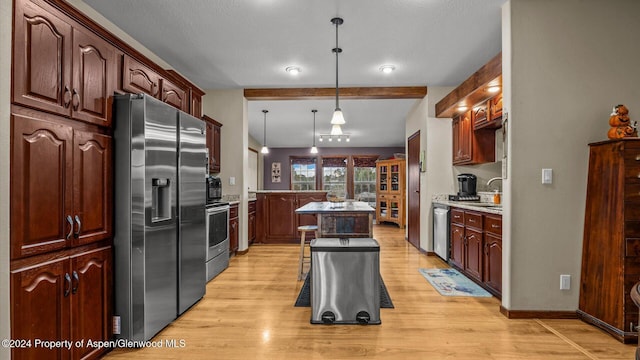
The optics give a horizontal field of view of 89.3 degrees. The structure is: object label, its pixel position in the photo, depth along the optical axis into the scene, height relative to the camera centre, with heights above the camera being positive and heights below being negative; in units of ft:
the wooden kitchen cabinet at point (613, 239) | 7.37 -1.40
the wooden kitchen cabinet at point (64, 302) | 4.87 -2.08
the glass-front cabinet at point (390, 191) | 28.07 -1.01
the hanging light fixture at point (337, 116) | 9.64 +2.21
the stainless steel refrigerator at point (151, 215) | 6.87 -0.79
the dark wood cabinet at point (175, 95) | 9.08 +2.53
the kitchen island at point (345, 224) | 10.53 -1.43
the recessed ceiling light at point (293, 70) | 13.58 +4.74
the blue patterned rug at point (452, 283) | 10.67 -3.71
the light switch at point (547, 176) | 8.61 +0.11
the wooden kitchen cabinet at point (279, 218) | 19.33 -2.24
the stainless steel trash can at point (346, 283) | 8.27 -2.63
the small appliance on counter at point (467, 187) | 14.96 -0.31
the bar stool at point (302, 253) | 12.06 -2.77
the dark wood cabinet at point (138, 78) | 7.31 +2.50
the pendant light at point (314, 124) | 21.93 +4.49
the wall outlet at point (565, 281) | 8.57 -2.68
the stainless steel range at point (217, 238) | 11.90 -2.25
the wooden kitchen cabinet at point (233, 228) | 15.28 -2.33
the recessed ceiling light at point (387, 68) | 13.42 +4.73
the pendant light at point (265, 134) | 22.33 +4.20
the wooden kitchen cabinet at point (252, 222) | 17.90 -2.37
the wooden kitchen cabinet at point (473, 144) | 13.87 +1.60
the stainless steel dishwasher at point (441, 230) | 14.37 -2.31
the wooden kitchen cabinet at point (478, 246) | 10.03 -2.34
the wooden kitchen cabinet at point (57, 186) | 4.87 -0.10
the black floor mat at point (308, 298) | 9.60 -3.69
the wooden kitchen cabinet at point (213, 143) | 15.19 +1.84
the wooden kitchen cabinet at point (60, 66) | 4.89 +1.99
